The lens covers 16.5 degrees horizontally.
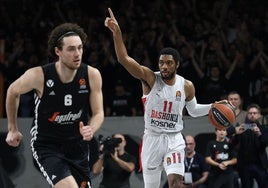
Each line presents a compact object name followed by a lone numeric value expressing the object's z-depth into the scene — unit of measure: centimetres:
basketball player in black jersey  889
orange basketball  1186
